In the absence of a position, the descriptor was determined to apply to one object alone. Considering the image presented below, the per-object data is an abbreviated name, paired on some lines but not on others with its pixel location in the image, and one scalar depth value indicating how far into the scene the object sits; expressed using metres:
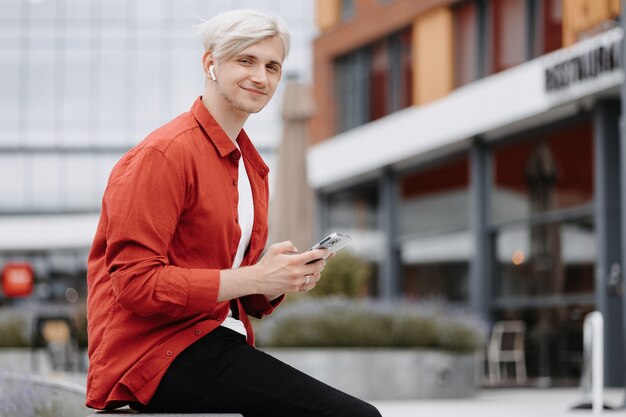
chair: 21.52
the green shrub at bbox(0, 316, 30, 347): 20.86
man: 2.88
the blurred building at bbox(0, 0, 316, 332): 54.12
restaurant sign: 19.28
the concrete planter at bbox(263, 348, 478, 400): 14.06
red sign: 21.23
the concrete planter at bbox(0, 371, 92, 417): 4.84
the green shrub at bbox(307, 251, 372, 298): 16.70
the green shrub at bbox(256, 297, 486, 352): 14.38
